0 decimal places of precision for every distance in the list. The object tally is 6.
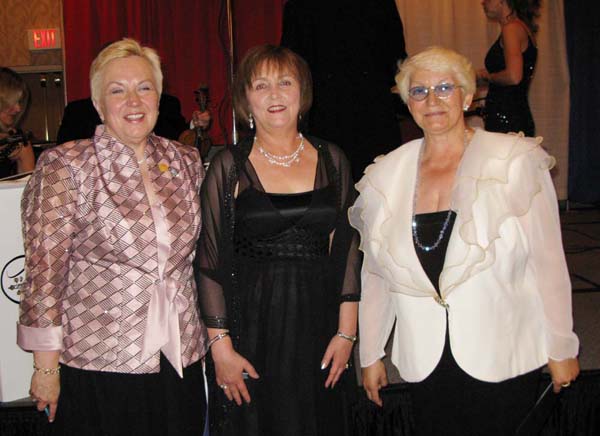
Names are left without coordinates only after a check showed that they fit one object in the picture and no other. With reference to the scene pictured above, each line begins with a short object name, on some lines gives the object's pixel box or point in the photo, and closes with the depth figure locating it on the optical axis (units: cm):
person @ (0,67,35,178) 346
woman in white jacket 180
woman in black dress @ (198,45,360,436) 203
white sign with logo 278
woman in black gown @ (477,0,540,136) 371
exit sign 671
